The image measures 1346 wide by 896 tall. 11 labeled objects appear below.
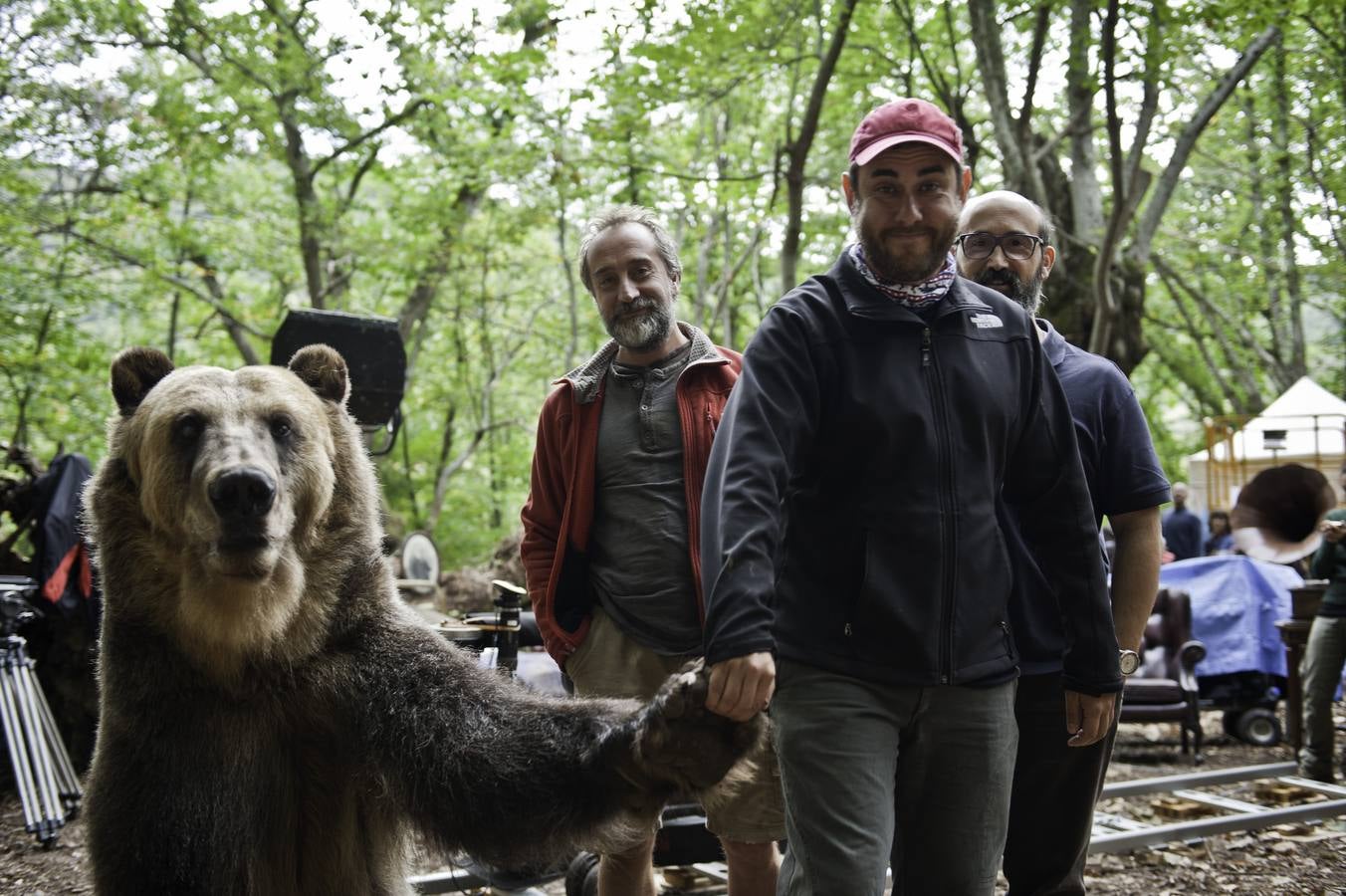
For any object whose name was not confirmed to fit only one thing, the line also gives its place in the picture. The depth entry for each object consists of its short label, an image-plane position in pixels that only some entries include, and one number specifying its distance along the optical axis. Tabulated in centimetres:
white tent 1756
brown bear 226
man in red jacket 344
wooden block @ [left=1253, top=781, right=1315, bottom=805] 677
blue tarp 937
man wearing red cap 233
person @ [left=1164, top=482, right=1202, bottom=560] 1341
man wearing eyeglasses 285
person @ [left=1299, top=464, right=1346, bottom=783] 721
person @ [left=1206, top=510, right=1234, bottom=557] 1393
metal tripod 573
